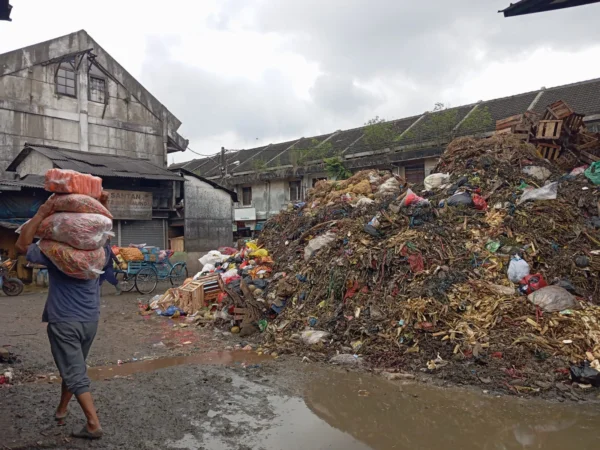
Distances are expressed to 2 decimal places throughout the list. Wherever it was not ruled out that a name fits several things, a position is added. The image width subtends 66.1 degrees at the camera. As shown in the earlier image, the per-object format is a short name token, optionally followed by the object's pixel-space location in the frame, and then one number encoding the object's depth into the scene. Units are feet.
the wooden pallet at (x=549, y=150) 31.91
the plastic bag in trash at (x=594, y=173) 25.34
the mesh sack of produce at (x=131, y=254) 39.40
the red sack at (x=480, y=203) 25.50
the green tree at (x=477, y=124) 56.08
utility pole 78.33
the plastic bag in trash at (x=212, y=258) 39.23
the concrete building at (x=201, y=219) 60.08
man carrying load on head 10.74
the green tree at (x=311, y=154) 74.33
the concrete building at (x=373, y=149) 57.52
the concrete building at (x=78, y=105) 56.34
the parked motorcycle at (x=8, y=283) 38.24
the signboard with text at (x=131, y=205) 52.42
